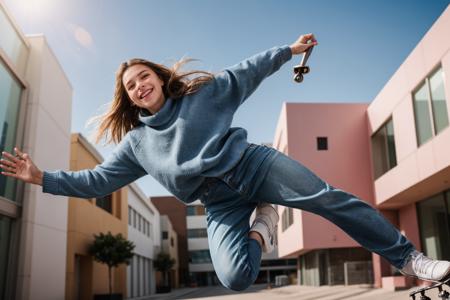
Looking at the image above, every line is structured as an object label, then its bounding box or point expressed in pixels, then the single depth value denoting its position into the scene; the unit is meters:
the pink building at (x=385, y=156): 12.26
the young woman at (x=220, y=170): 2.32
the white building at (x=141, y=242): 30.91
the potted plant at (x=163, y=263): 41.22
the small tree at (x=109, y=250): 19.53
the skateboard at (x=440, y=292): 2.20
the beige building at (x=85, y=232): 17.17
